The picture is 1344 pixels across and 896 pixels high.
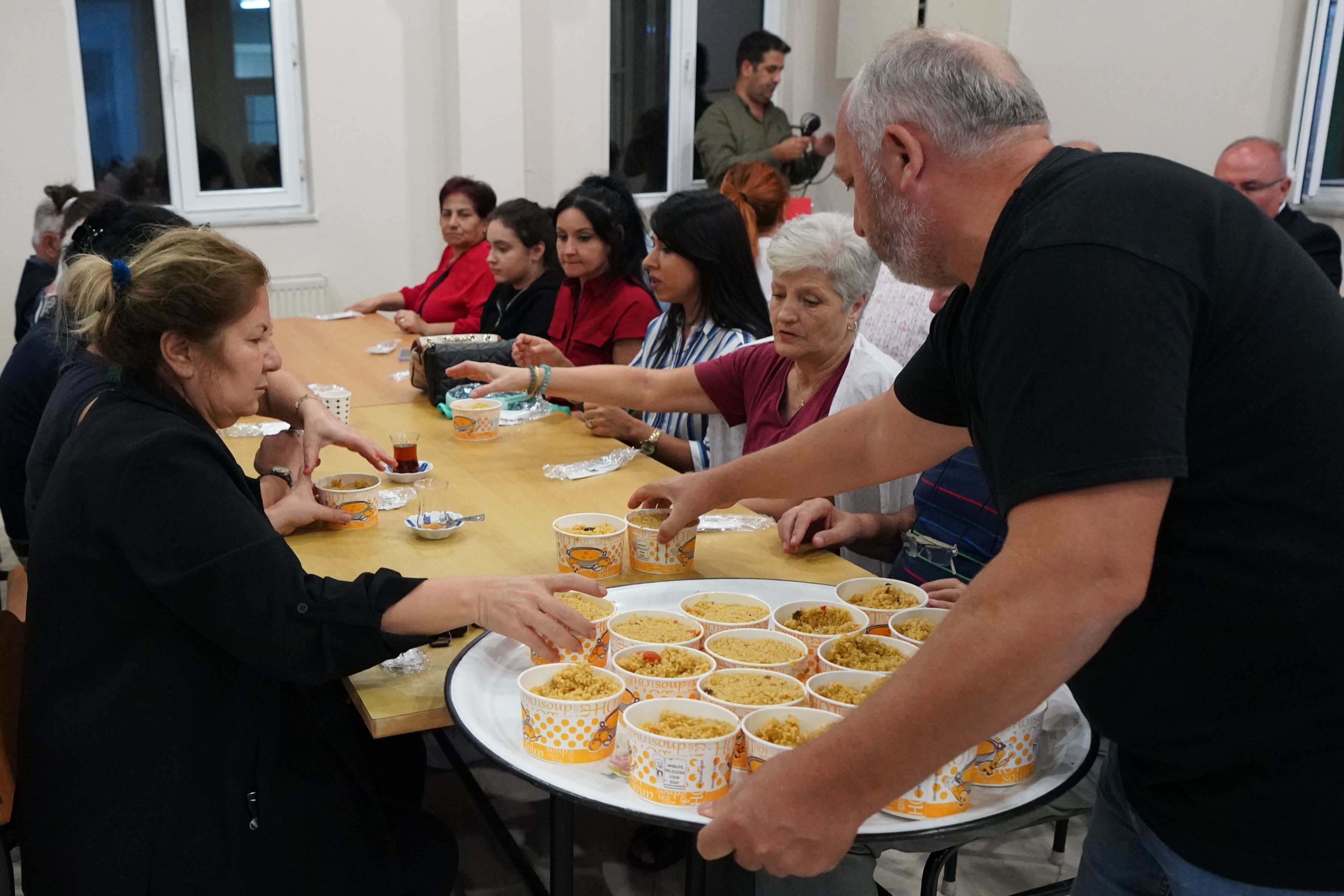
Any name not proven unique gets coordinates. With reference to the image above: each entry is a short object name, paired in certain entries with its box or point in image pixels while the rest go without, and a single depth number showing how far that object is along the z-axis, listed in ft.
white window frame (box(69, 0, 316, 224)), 20.31
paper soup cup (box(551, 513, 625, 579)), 6.40
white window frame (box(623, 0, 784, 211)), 23.86
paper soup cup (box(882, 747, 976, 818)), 4.05
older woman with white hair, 8.27
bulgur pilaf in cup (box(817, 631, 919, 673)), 4.90
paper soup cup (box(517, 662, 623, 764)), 4.39
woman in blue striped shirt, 10.50
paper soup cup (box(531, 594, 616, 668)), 5.10
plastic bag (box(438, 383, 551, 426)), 10.66
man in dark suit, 14.64
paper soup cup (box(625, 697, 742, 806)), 4.07
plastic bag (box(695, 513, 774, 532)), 7.46
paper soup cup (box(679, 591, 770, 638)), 5.36
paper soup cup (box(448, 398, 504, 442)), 9.82
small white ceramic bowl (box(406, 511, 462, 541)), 7.24
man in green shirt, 23.00
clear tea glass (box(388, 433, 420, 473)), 8.59
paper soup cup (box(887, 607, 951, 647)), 5.34
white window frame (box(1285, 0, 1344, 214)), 15.31
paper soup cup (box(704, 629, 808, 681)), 4.89
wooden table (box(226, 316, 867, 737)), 5.25
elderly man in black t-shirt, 2.97
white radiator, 21.26
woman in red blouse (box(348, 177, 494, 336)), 17.13
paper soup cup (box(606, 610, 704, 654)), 5.08
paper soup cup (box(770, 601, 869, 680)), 5.06
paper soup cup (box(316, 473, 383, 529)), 7.41
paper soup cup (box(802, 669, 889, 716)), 4.65
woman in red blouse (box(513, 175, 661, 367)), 12.57
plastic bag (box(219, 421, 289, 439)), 10.05
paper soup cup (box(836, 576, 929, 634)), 5.64
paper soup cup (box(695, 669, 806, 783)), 4.31
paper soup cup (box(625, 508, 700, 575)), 6.52
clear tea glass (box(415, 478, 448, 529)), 7.29
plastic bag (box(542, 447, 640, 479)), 8.72
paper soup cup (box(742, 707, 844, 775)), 4.25
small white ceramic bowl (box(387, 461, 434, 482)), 8.51
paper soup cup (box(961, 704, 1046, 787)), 4.24
